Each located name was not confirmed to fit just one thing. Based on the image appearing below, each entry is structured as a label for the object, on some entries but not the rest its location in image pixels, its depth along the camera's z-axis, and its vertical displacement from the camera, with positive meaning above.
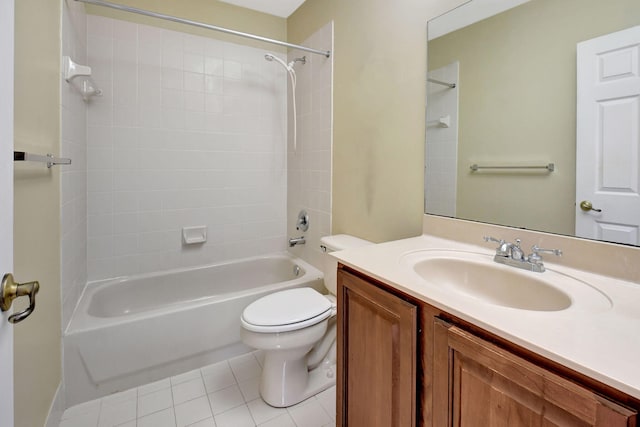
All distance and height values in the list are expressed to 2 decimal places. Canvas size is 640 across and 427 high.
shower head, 2.25 +1.04
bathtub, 1.53 -0.68
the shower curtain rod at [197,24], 1.55 +1.05
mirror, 0.89 +0.33
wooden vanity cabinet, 0.52 -0.36
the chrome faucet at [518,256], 0.96 -0.16
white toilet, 1.42 -0.62
